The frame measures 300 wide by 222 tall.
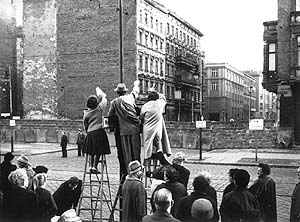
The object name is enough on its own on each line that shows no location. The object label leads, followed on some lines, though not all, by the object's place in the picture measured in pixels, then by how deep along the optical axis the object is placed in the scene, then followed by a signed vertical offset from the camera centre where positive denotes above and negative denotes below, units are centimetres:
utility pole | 1190 +188
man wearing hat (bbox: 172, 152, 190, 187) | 619 -72
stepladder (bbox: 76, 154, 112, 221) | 729 -184
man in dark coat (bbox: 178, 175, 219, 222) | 476 -92
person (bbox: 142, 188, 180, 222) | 407 -86
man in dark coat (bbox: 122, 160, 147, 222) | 545 -97
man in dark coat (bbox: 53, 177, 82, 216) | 579 -104
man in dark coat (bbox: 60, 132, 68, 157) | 2172 -137
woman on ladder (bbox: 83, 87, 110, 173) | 707 -17
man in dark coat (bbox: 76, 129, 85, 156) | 2223 -135
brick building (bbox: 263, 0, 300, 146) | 2283 +274
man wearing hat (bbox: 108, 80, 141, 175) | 664 -19
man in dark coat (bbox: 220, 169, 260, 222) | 481 -96
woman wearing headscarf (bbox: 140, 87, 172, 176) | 664 -13
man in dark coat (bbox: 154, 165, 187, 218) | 525 -83
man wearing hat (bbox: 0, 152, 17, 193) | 668 -84
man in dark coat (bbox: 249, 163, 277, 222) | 588 -104
